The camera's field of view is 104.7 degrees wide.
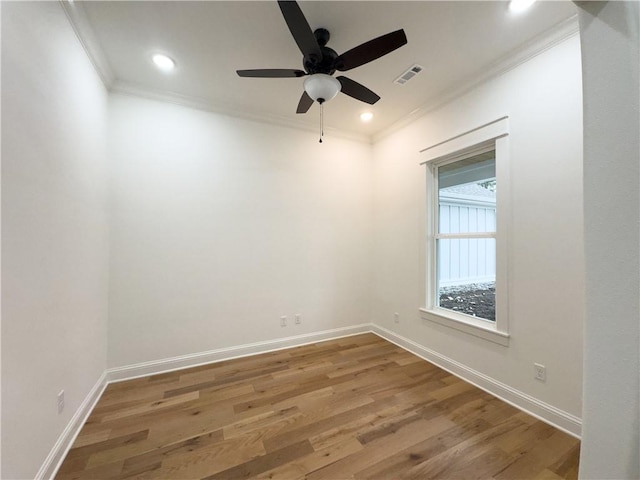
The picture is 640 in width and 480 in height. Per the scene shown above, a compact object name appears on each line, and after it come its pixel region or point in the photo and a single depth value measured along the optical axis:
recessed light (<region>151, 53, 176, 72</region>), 2.14
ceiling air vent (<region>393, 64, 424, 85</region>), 2.30
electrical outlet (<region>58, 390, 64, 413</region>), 1.54
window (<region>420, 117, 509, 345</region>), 2.21
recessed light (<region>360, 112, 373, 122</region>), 3.11
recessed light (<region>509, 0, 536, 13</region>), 1.65
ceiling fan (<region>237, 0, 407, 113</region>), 1.51
